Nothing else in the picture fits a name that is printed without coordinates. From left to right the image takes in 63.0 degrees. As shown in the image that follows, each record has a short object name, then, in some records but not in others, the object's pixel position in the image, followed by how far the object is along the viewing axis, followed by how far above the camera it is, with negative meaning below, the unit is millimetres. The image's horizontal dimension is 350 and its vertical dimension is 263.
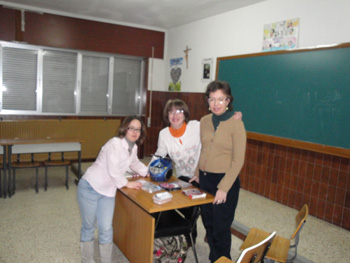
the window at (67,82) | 5570 +318
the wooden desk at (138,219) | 2062 -954
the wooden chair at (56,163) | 4496 -1064
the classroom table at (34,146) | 4062 -795
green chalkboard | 3326 +250
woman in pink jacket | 2209 -676
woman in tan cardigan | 2020 -396
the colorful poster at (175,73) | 6418 +695
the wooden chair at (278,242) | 1956 -994
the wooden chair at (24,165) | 4250 -1066
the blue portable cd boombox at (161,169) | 2524 -585
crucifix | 6099 +1143
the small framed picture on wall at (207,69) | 5430 +713
